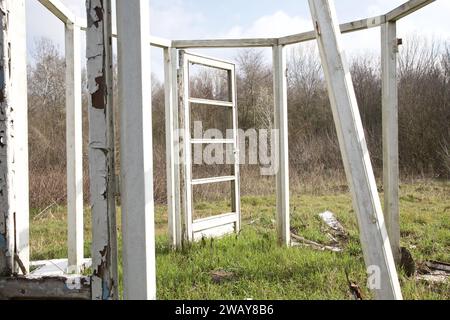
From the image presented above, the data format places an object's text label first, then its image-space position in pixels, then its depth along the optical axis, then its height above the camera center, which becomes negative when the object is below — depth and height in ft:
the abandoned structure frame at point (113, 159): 3.83 +0.05
